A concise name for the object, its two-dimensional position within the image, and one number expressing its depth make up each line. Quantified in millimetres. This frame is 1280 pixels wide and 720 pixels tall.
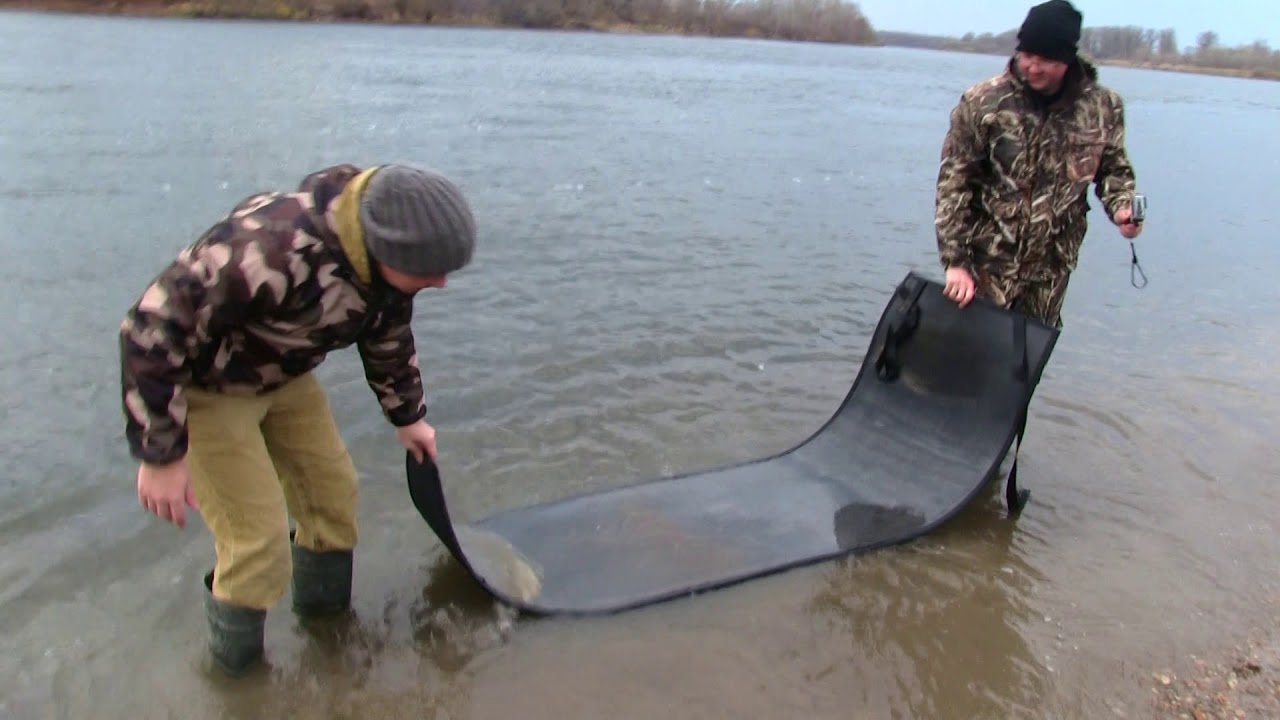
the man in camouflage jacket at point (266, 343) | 2578
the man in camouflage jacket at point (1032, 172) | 4297
